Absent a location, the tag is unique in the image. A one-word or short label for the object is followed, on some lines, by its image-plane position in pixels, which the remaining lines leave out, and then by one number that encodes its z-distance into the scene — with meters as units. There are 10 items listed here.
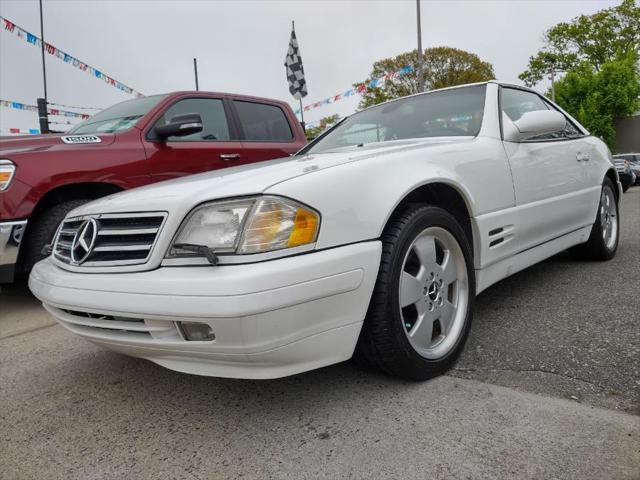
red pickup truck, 3.21
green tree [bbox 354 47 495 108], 28.50
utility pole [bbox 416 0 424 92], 14.74
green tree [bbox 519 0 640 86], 34.69
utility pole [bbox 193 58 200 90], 16.88
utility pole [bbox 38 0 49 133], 9.63
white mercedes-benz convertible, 1.52
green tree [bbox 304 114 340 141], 36.21
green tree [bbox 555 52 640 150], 31.12
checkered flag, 11.88
